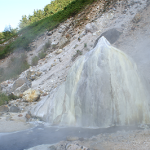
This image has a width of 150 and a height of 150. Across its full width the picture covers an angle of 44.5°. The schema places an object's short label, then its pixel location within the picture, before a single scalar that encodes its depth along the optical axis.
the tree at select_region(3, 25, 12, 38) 25.80
